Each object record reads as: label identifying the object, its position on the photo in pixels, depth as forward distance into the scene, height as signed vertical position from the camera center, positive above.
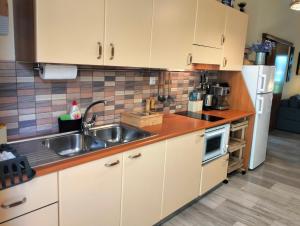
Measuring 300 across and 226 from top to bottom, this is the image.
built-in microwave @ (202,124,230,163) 2.49 -0.68
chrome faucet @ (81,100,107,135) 1.92 -0.40
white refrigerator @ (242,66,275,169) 3.21 -0.25
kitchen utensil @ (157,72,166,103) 2.66 -0.13
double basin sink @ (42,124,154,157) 1.78 -0.51
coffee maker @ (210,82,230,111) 3.26 -0.21
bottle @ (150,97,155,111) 2.54 -0.30
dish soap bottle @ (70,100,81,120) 1.90 -0.31
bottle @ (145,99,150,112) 2.50 -0.32
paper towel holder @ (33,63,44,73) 1.64 +0.01
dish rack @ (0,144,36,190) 1.13 -0.48
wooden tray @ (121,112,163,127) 2.16 -0.39
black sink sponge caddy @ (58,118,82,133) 1.85 -0.41
